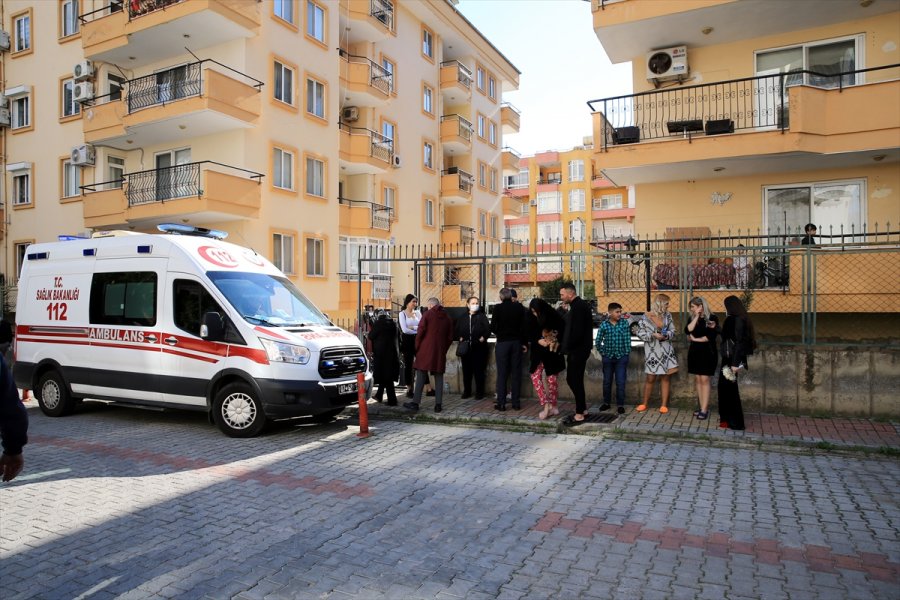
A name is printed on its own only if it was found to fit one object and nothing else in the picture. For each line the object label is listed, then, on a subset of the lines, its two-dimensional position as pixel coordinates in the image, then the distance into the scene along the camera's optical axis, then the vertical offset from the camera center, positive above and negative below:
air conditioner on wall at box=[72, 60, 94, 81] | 23.72 +8.79
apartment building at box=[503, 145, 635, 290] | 59.22 +9.96
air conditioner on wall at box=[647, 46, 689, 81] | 15.42 +5.85
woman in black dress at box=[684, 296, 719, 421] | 9.32 -0.60
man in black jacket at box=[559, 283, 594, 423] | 9.52 -0.68
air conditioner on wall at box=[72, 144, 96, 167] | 23.83 +5.60
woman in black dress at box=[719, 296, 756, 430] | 8.79 -0.79
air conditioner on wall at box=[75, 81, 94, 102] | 23.83 +8.02
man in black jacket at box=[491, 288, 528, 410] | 10.42 -0.67
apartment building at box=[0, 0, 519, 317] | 21.39 +6.78
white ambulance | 8.77 -0.49
